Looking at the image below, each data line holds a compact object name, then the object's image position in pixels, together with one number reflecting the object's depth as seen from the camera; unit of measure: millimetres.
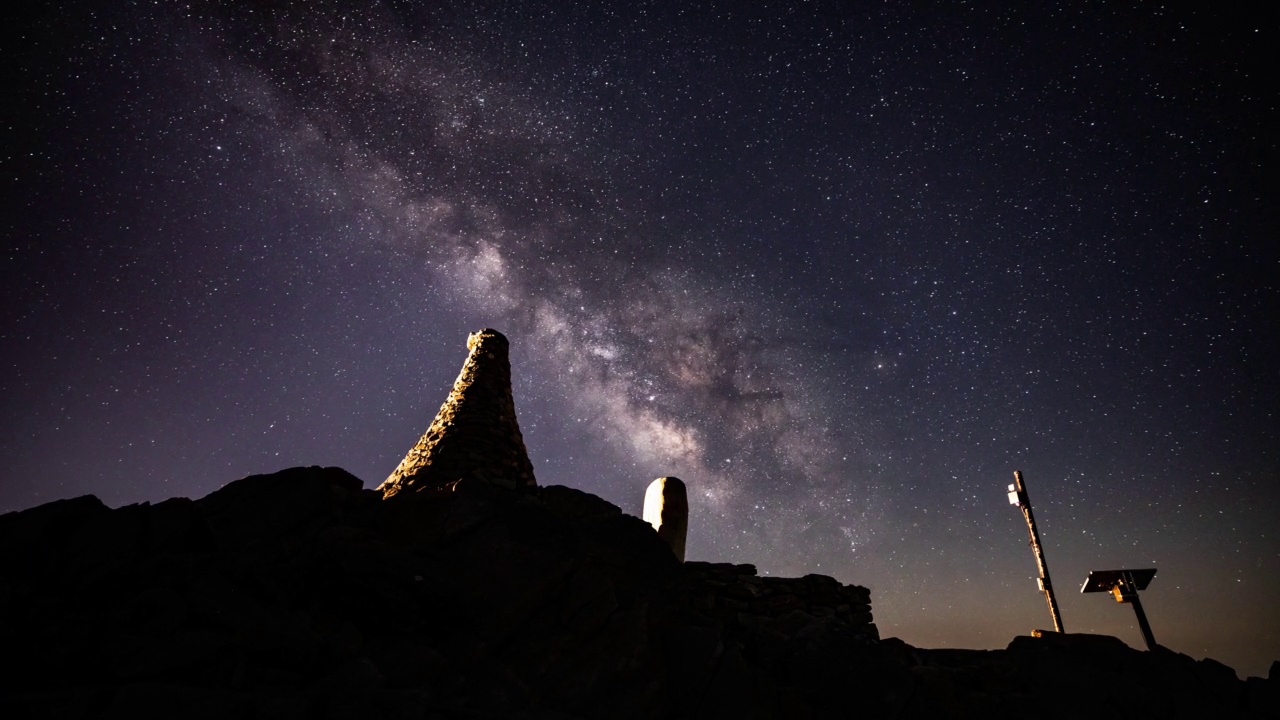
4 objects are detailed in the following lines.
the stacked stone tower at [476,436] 9625
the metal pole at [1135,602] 10852
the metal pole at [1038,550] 14359
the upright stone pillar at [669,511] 10031
